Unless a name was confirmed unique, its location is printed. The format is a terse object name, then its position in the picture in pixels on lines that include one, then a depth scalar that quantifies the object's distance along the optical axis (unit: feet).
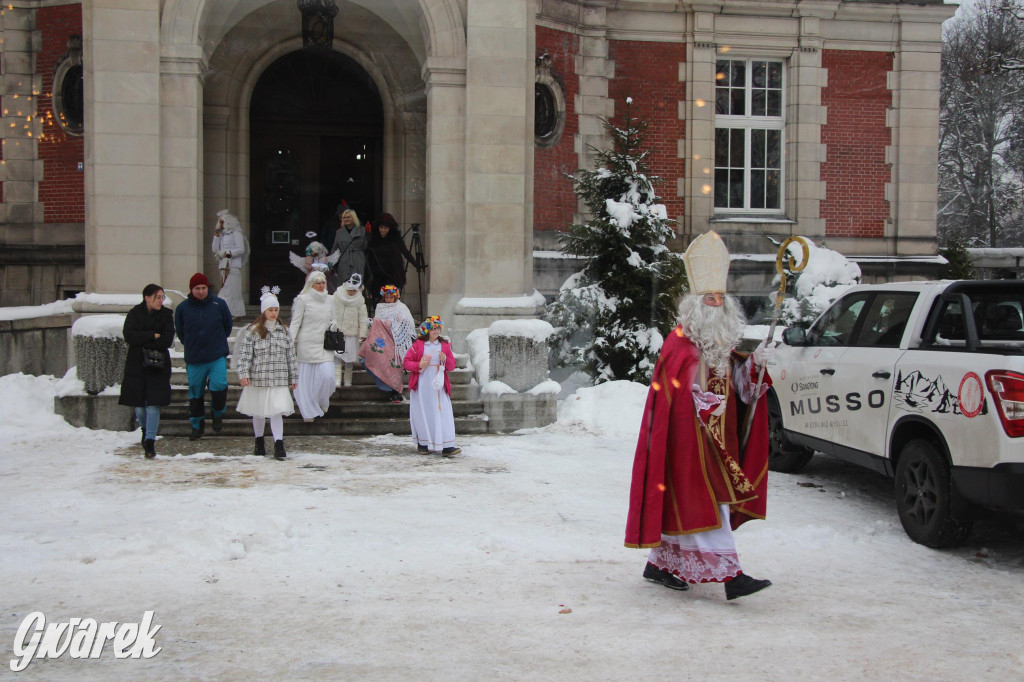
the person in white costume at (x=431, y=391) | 30.86
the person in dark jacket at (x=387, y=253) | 41.19
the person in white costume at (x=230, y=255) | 44.78
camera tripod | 45.35
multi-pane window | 56.70
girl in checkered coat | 30.12
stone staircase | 33.76
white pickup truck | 18.83
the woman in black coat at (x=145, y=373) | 30.25
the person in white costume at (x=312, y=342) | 32.76
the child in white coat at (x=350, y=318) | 35.40
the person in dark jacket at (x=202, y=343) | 31.94
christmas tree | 41.68
